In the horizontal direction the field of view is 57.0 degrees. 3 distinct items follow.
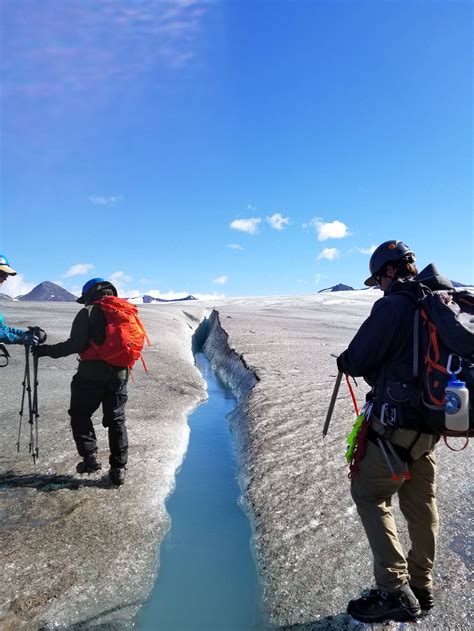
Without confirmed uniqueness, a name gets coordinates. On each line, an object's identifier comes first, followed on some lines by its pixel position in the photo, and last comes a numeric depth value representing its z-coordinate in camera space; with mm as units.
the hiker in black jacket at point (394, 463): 2695
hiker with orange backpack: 4723
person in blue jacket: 4609
